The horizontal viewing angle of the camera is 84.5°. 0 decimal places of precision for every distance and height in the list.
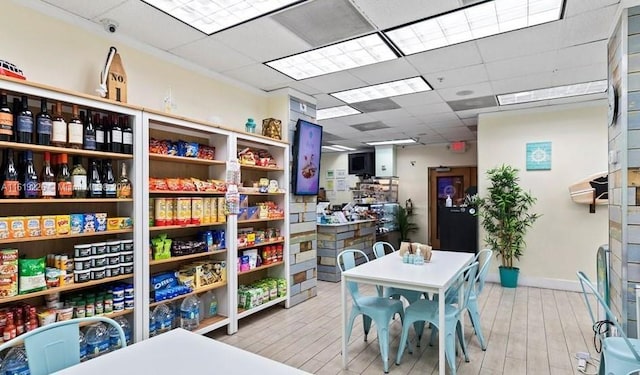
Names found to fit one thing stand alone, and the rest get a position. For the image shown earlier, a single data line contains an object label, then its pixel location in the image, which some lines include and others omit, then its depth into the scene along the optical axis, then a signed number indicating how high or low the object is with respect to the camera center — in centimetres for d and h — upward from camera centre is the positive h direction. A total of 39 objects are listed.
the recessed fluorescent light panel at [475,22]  256 +128
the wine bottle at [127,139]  272 +36
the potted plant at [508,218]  529 -53
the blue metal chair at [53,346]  145 -70
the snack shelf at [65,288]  217 -70
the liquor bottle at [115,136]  266 +37
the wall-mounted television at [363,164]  908 +52
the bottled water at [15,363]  215 -111
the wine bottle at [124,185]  273 +0
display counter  576 -102
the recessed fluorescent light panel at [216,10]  252 +130
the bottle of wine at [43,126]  229 +39
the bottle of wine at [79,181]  249 +3
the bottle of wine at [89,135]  252 +36
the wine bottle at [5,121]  213 +39
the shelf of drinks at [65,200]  217 -10
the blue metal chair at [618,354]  190 -96
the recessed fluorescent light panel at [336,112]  546 +117
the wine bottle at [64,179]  242 +4
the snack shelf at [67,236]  217 -35
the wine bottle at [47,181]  233 +3
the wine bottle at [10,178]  216 +4
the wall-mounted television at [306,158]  446 +35
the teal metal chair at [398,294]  345 -109
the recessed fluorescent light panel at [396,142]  831 +102
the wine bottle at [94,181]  258 +3
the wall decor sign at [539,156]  529 +41
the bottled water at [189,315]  324 -121
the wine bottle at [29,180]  225 +3
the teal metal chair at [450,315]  263 -103
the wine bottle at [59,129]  235 +37
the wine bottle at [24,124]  221 +38
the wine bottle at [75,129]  243 +39
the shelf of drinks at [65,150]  217 +24
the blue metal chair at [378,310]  276 -104
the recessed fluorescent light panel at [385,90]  425 +121
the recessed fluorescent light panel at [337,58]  319 +125
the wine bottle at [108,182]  265 +2
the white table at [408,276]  248 -73
